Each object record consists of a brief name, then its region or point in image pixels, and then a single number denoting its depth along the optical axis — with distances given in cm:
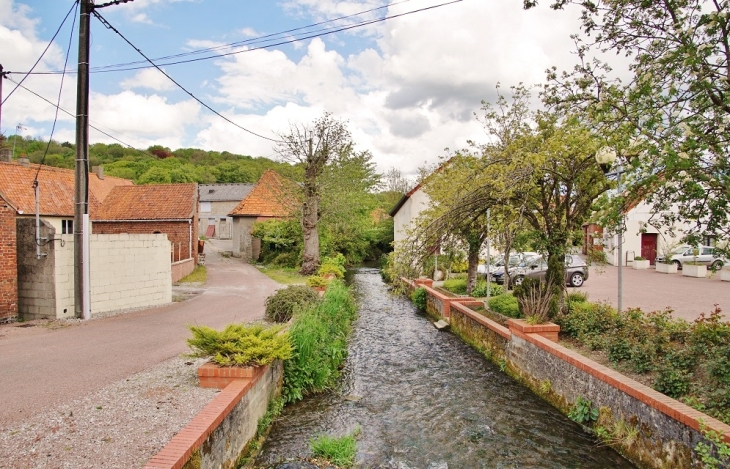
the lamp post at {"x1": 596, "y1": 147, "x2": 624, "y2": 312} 679
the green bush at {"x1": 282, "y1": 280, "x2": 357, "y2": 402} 805
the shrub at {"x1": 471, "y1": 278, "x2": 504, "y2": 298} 1584
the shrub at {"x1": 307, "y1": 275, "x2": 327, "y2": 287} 1663
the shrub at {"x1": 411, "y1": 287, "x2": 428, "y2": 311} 1838
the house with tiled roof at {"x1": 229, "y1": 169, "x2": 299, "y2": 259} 3278
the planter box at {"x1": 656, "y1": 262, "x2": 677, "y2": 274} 2625
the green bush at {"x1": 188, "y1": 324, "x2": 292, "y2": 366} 631
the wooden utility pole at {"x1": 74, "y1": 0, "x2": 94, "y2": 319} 1120
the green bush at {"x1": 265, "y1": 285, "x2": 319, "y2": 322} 1120
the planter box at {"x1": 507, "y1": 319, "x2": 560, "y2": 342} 893
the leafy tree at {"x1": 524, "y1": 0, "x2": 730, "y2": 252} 537
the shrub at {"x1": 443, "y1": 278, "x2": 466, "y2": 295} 1794
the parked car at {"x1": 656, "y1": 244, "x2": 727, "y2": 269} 2692
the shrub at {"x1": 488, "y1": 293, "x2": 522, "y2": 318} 1168
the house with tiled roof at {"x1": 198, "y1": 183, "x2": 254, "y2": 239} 5959
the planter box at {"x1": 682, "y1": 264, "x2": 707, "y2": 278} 2380
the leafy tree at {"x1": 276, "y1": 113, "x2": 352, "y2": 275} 2345
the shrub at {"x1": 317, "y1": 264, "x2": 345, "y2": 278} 2110
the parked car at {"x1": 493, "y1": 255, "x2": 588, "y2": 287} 1970
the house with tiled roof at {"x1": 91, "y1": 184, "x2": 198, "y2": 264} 2609
